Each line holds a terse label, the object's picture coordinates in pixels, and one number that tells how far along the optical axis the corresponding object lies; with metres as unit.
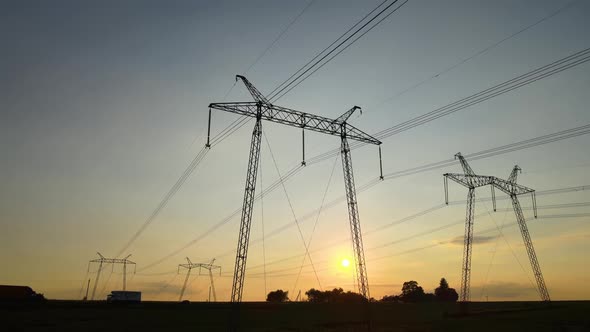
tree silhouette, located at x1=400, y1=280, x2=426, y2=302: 193.00
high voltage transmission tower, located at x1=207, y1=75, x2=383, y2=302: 40.25
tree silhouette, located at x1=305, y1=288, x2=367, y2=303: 160.07
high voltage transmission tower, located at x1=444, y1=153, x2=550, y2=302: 75.56
